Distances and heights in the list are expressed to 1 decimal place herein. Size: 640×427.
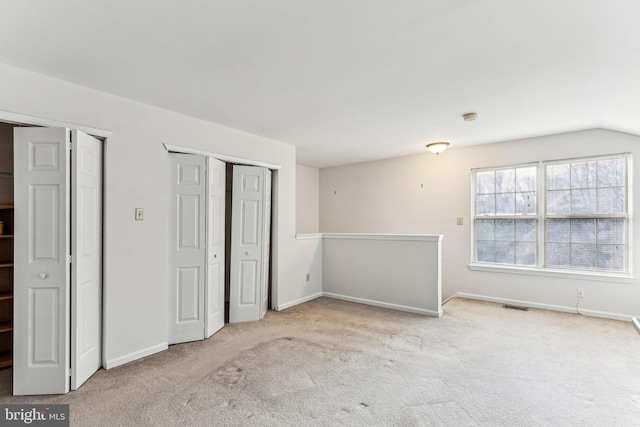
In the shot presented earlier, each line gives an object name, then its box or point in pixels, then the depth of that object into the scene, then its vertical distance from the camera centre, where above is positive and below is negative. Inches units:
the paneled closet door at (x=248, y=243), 152.2 -13.4
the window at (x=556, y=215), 153.8 +0.4
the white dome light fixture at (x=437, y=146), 172.9 +38.3
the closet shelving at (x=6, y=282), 112.2 -24.3
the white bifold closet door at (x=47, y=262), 89.5 -13.5
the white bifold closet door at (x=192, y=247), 126.3 -13.2
